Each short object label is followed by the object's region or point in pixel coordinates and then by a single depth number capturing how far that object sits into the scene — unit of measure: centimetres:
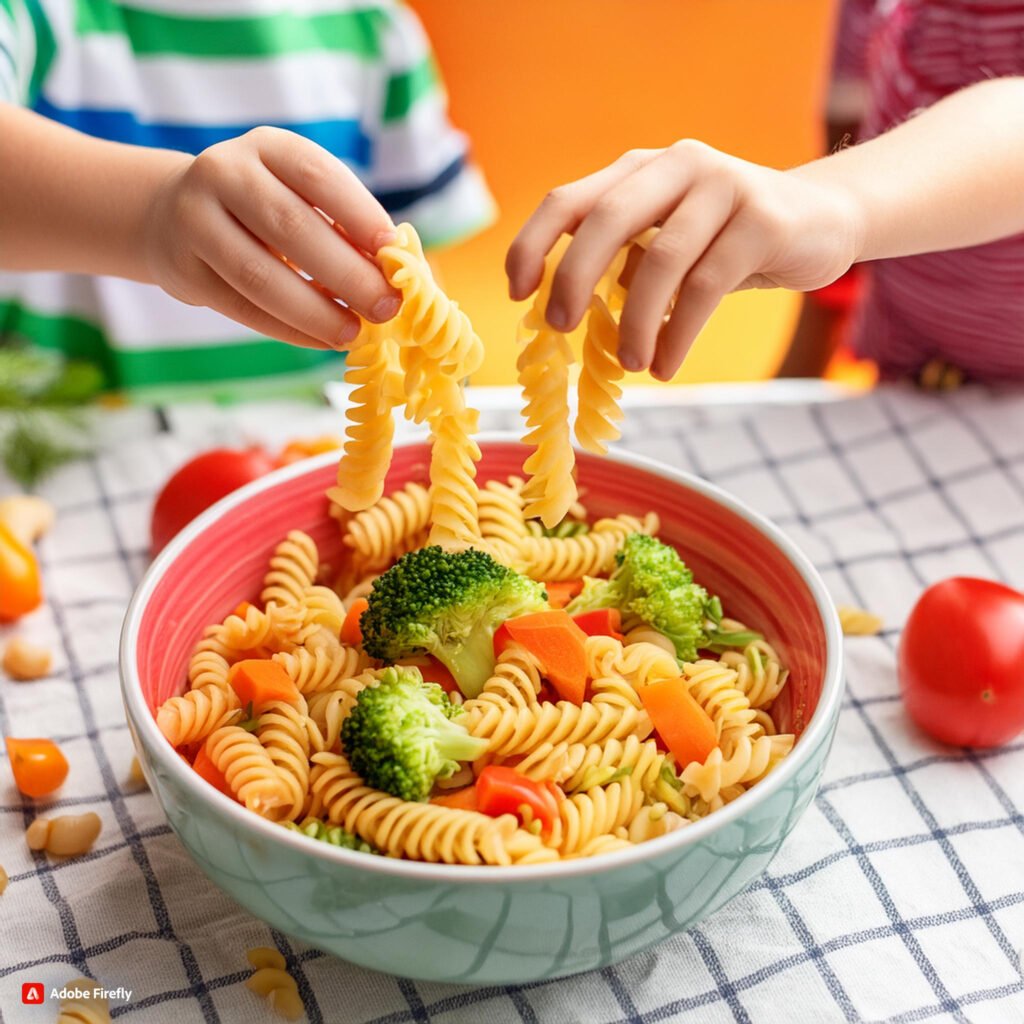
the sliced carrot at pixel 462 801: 62
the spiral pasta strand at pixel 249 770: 62
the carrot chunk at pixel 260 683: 66
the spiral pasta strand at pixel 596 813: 61
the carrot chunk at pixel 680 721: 64
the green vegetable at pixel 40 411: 85
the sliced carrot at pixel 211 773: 63
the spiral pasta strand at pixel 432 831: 60
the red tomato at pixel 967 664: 71
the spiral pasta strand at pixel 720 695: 65
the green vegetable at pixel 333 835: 61
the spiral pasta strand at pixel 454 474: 65
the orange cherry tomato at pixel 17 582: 76
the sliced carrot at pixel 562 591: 70
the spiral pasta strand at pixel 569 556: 71
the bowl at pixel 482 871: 58
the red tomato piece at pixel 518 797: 61
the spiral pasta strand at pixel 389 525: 71
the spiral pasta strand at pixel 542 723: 63
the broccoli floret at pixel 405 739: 62
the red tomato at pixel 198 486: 79
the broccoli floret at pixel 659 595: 68
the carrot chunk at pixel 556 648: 65
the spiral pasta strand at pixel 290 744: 63
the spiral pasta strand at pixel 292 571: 70
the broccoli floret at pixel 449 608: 65
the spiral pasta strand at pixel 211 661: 67
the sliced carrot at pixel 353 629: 68
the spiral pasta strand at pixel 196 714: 64
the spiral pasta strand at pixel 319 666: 66
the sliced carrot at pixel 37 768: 69
